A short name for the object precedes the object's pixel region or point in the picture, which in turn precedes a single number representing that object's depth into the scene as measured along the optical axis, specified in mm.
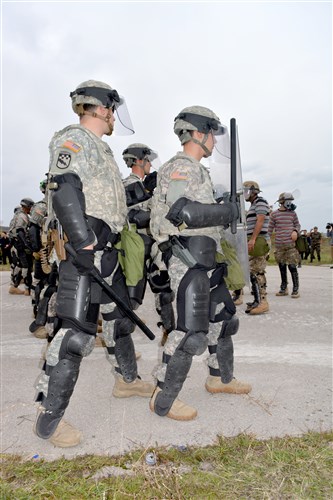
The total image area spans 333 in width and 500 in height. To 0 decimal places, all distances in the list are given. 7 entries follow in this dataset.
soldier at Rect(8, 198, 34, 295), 7254
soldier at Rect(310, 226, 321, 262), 17297
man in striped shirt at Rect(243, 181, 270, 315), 5961
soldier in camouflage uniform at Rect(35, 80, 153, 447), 2307
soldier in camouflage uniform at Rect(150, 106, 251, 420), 2605
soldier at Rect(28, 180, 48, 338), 5168
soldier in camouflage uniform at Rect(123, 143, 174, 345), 3518
